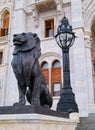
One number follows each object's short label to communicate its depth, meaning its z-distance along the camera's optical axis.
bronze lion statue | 4.50
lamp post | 7.39
